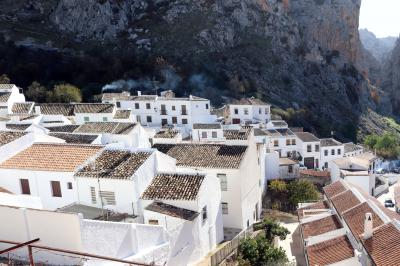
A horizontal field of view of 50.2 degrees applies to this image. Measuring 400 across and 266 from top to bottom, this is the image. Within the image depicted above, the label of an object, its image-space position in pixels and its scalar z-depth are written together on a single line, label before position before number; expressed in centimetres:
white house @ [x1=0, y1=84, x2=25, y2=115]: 4325
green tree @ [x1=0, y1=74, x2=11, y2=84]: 6090
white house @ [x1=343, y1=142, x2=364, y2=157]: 5437
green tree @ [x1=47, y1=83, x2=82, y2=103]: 5934
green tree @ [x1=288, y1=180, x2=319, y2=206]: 3256
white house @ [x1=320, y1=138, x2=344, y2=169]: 5191
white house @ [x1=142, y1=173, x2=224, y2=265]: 1912
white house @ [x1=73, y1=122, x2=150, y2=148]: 3206
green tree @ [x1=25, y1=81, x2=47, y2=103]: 6019
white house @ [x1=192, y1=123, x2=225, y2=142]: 4478
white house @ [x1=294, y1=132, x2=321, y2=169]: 5072
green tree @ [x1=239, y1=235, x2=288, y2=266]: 1989
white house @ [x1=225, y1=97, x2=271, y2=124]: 5666
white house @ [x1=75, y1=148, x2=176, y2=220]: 2014
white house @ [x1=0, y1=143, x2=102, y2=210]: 2094
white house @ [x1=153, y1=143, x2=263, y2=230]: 2523
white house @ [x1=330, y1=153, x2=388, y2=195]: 3784
